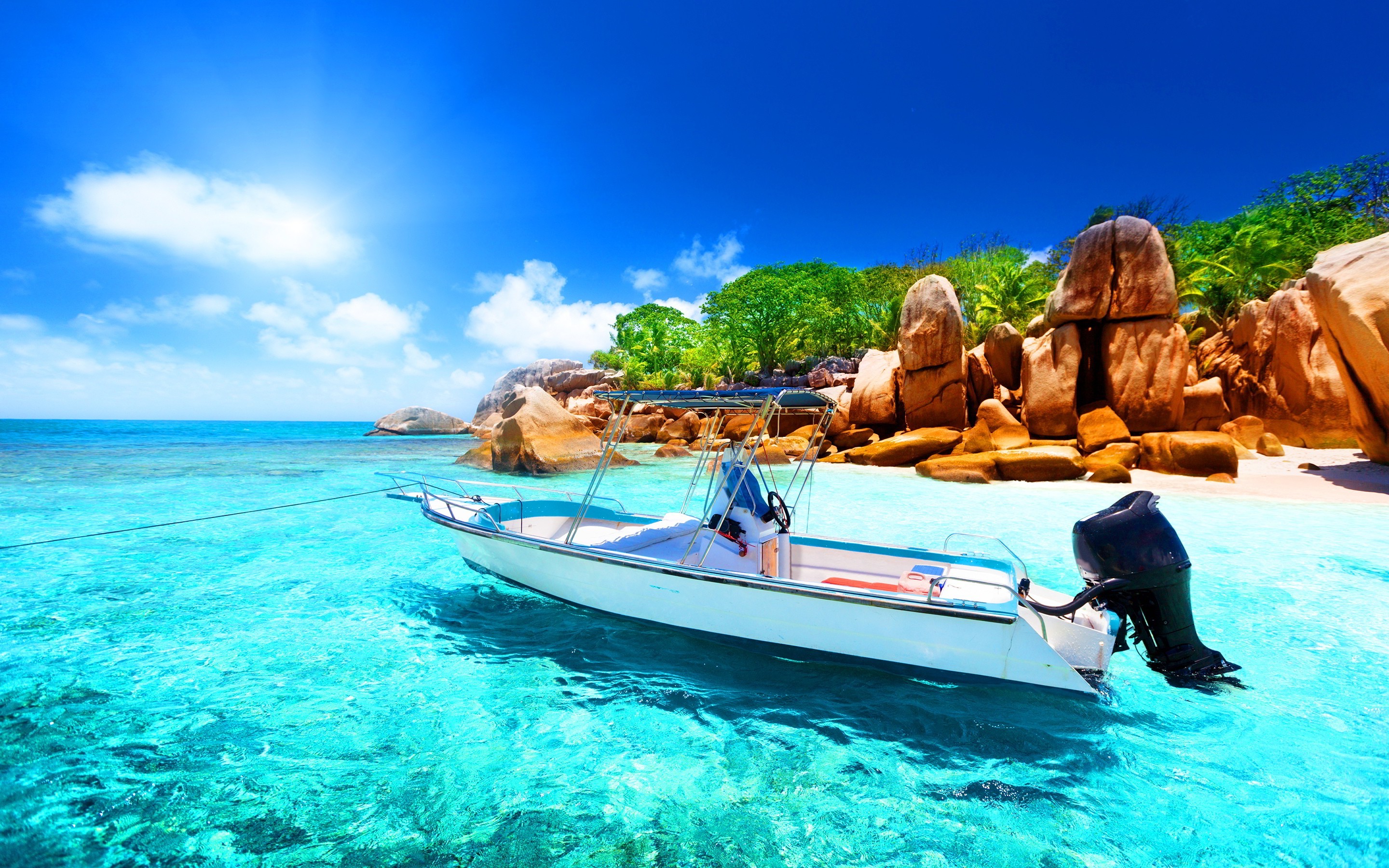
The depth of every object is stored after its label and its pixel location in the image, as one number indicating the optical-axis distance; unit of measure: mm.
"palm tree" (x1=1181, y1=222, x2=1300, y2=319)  22328
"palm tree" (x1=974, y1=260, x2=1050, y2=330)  25328
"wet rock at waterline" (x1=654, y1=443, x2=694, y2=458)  25677
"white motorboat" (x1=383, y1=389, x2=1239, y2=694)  4320
